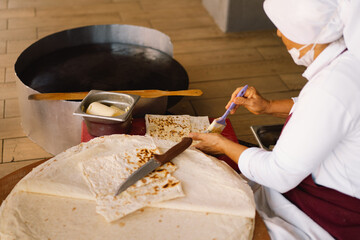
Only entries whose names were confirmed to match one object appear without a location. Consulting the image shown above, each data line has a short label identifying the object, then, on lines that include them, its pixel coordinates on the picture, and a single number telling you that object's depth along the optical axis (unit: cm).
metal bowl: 150
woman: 102
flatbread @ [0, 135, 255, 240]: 107
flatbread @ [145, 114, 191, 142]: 160
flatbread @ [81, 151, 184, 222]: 112
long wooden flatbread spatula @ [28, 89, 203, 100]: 186
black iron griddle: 232
